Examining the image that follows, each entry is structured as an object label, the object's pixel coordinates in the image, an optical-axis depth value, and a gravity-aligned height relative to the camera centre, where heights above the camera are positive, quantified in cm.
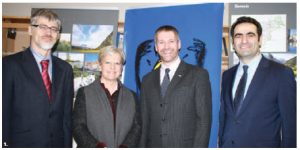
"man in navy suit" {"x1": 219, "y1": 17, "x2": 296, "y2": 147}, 222 -25
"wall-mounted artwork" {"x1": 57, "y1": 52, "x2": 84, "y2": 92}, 313 +13
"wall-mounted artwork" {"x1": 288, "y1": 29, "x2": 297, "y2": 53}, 274 +33
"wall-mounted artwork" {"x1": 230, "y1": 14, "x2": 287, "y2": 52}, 276 +43
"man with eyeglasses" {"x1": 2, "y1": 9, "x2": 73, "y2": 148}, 227 -18
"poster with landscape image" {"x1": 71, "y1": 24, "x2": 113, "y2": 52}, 313 +42
